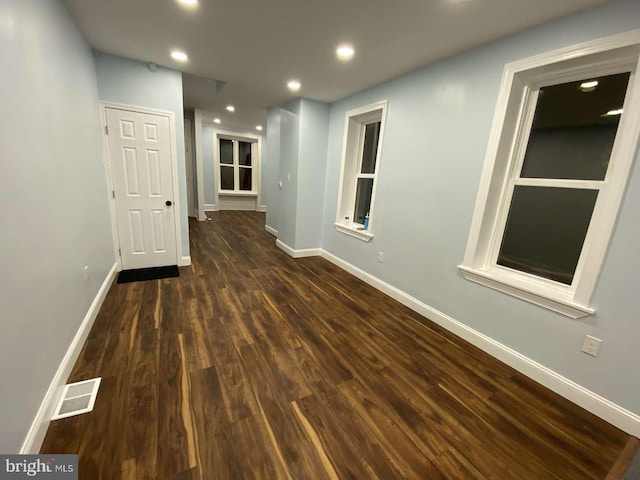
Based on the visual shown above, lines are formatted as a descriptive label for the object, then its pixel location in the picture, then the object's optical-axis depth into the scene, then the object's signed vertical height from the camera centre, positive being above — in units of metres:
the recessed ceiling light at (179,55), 2.71 +1.21
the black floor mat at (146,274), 3.22 -1.32
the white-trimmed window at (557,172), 1.62 +0.20
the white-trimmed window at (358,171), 3.68 +0.21
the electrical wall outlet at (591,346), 1.68 -0.90
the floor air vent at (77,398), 1.46 -1.35
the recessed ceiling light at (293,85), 3.34 +1.23
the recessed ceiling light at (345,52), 2.37 +1.21
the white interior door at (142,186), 3.14 -0.21
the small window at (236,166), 8.33 +0.32
